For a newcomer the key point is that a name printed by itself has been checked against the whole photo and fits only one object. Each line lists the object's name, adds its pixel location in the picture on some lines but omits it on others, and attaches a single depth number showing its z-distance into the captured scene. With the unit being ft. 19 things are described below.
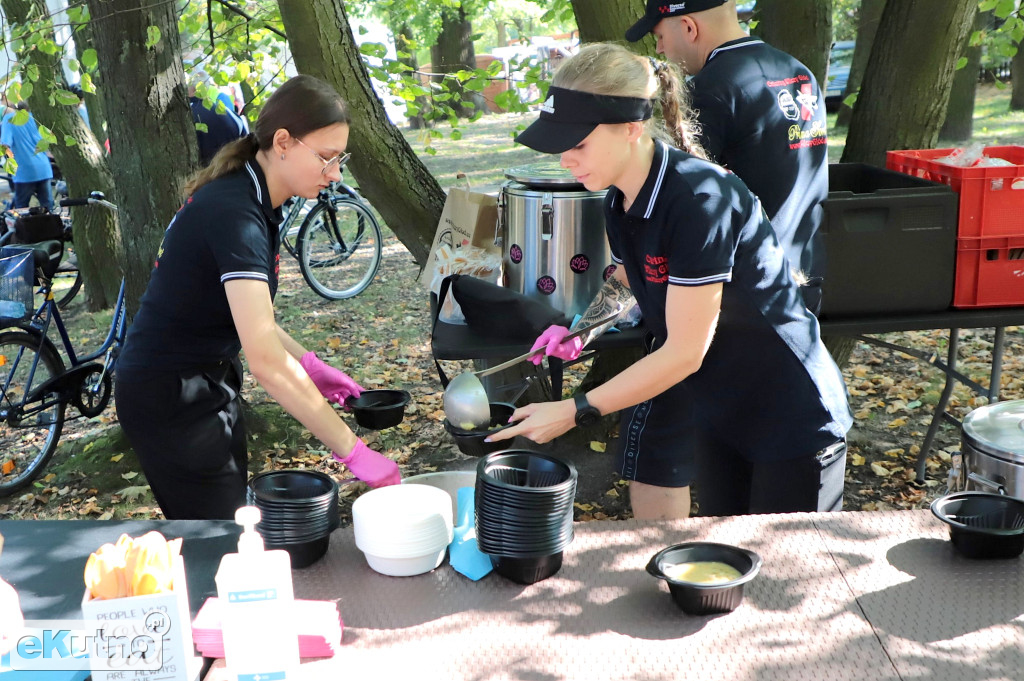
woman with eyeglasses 7.11
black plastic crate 11.12
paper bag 12.07
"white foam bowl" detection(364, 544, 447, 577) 5.84
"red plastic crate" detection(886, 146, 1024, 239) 11.09
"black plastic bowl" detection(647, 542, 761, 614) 5.25
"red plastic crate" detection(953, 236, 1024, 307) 11.31
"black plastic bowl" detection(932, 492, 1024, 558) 5.75
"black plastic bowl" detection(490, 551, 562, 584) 5.66
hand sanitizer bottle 4.27
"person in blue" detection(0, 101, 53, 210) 32.94
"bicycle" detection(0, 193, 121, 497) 15.55
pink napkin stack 5.01
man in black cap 9.43
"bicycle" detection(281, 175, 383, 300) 26.14
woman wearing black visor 6.51
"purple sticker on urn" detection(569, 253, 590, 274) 10.87
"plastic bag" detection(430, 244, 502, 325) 11.62
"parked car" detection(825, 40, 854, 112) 65.88
